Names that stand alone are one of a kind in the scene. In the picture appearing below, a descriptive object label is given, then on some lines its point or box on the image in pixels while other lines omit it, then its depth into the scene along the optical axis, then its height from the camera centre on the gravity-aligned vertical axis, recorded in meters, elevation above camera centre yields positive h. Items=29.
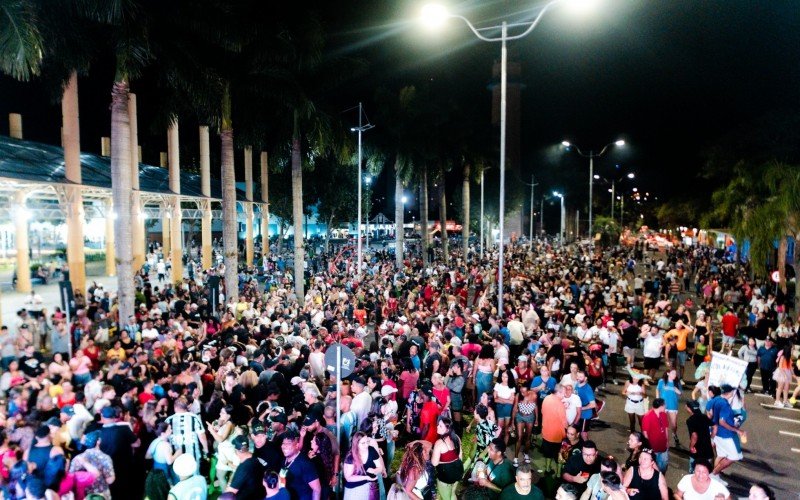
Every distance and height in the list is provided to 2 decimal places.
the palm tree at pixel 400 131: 33.06 +6.66
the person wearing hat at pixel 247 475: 5.36 -2.37
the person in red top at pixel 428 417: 7.31 -2.44
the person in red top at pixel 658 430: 7.11 -2.57
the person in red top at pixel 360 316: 15.88 -2.29
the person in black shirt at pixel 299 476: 5.45 -2.40
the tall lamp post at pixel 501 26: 13.25 +5.36
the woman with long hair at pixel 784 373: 11.04 -2.85
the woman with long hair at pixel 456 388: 8.83 -2.47
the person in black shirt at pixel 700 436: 7.07 -2.64
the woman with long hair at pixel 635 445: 5.76 -2.26
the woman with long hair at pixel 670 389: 8.21 -2.34
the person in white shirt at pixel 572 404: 7.91 -2.46
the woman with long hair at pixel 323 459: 5.98 -2.47
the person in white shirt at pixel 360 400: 7.29 -2.21
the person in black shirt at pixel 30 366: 9.32 -2.16
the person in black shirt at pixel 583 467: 5.82 -2.51
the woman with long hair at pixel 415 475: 5.07 -2.26
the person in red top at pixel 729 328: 14.46 -2.50
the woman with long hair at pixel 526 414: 8.48 -2.81
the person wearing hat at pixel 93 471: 5.44 -2.34
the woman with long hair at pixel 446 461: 5.84 -2.43
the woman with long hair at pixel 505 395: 8.48 -2.49
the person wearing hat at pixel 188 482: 5.23 -2.39
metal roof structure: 18.70 +2.52
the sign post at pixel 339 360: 6.59 -1.61
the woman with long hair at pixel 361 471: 5.54 -2.40
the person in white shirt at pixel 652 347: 11.56 -2.41
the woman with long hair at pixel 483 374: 9.56 -2.44
